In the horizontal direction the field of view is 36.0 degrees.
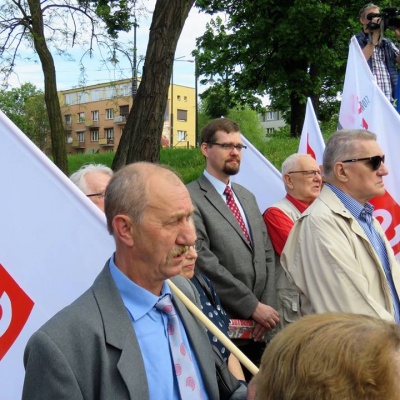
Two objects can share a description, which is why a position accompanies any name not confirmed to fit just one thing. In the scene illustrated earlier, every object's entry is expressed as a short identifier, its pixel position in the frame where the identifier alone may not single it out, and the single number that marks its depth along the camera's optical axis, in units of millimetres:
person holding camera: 6234
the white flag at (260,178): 5090
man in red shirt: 4082
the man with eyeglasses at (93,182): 3568
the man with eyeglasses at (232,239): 3734
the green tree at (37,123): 52375
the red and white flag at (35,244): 2281
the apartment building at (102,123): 88438
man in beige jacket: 2902
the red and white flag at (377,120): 4113
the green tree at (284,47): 17938
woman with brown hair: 1171
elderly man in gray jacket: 1709
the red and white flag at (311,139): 5258
